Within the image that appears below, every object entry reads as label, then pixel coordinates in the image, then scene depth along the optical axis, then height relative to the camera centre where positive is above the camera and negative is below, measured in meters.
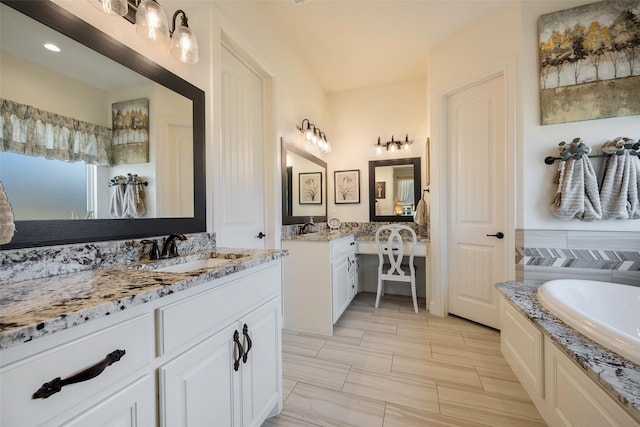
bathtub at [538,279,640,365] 1.32 -0.53
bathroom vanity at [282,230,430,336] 2.26 -0.65
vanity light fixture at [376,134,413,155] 3.38 +0.89
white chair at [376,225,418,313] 2.71 -0.46
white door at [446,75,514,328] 2.25 +0.11
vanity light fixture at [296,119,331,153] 2.93 +0.94
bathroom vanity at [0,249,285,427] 0.47 -0.34
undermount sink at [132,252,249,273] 1.11 -0.24
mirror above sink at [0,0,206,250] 0.83 +0.41
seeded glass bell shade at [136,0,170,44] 1.13 +0.88
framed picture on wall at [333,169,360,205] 3.60 +0.37
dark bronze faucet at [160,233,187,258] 1.21 -0.16
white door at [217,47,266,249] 1.85 +0.46
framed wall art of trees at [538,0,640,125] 1.75 +1.07
